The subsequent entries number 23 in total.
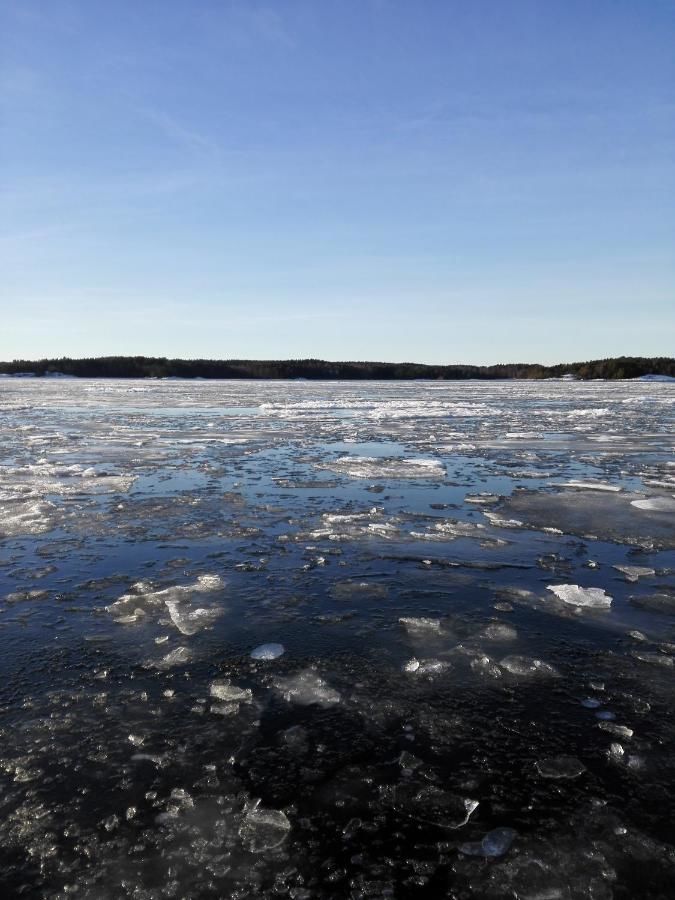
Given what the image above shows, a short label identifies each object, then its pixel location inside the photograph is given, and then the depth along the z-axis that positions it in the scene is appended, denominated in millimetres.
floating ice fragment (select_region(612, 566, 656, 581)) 4836
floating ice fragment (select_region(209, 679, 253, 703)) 3080
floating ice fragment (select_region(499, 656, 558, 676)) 3336
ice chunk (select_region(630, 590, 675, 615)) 4148
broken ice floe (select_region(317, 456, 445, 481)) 9438
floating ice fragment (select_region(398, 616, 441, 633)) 3875
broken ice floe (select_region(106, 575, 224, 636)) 3950
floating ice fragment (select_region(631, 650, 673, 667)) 3430
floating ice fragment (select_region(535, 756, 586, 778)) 2504
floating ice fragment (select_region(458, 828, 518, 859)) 2113
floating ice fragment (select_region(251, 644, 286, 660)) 3503
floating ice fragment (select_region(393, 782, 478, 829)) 2258
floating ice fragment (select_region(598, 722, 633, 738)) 2766
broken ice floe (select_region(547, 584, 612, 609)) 4219
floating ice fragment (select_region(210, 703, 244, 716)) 2957
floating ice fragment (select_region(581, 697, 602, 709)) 2998
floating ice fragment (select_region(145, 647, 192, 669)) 3412
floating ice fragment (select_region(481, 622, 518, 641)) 3729
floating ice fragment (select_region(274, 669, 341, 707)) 3062
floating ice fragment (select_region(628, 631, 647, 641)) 3712
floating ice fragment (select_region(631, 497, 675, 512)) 7199
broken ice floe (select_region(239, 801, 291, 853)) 2154
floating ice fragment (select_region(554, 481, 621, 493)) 8250
